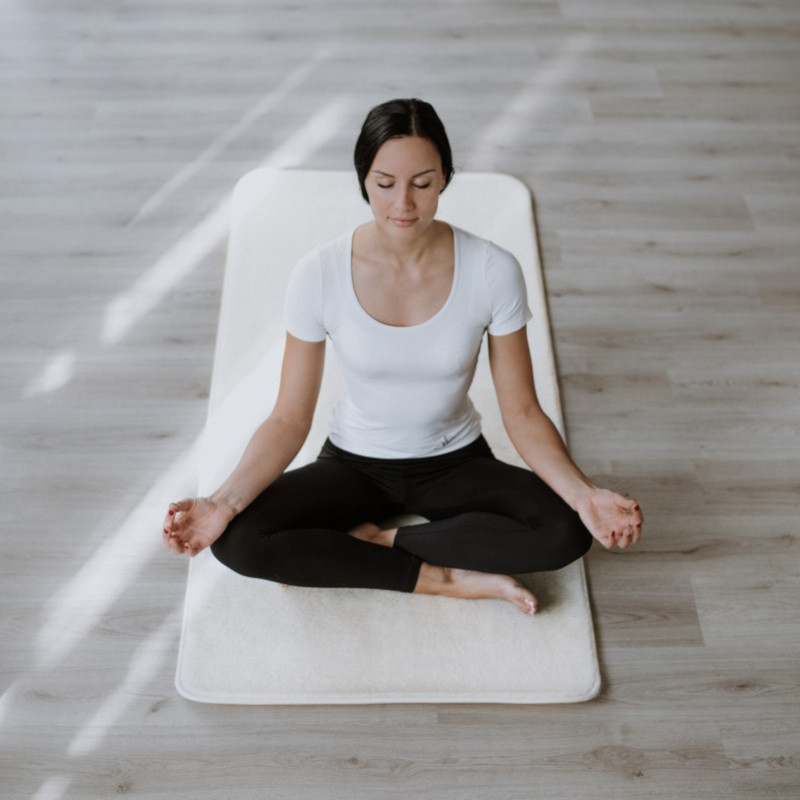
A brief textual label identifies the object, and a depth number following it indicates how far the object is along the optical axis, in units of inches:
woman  52.5
